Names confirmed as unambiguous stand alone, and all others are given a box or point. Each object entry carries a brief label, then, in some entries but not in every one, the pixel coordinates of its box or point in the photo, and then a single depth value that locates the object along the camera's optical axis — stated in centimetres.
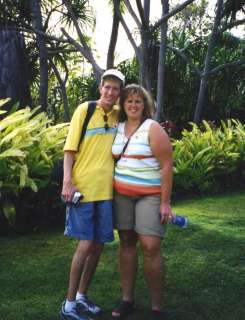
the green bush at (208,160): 811
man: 313
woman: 307
